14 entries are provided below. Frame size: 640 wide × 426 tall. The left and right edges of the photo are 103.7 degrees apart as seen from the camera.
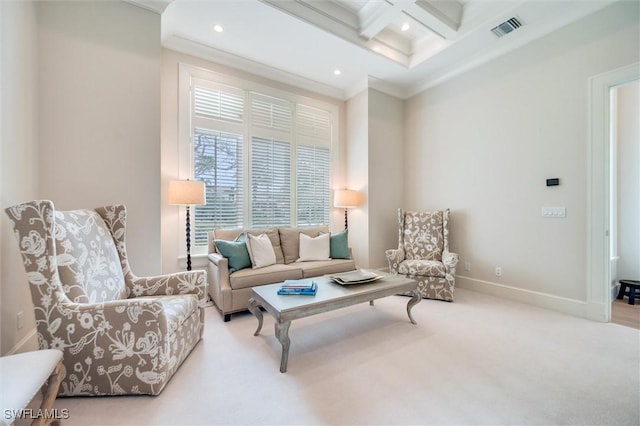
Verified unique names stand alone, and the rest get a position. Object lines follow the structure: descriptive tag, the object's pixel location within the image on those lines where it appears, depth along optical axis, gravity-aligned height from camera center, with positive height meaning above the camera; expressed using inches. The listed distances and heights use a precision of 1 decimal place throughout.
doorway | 130.4 +13.3
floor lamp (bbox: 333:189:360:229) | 162.6 +8.5
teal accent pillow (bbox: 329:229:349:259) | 141.4 -20.3
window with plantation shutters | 132.6 +34.6
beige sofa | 103.7 -27.0
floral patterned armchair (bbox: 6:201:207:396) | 55.7 -24.9
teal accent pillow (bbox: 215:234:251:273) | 111.7 -19.0
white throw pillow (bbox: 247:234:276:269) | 117.3 -19.1
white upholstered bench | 35.0 -26.6
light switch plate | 111.0 -0.6
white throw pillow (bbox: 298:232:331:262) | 135.2 -20.0
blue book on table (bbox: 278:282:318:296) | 82.3 -26.2
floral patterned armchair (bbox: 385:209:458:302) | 124.3 -24.1
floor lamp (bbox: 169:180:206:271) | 110.3 +8.2
